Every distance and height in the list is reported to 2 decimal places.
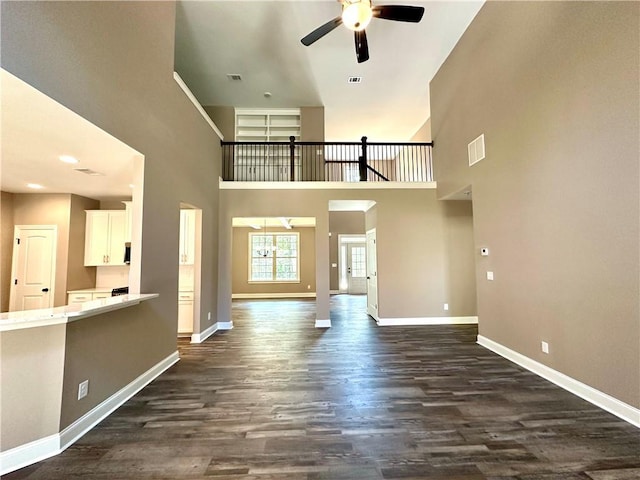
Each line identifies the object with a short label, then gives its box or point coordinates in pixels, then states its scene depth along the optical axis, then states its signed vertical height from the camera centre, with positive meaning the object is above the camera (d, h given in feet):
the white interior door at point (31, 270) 14.79 -0.25
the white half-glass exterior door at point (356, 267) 37.22 -0.71
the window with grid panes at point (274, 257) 35.24 +0.66
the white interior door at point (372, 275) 19.74 -1.02
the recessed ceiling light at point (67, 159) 9.70 +3.73
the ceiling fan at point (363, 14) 10.82 +9.65
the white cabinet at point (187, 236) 16.12 +1.58
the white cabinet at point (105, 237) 16.14 +1.57
